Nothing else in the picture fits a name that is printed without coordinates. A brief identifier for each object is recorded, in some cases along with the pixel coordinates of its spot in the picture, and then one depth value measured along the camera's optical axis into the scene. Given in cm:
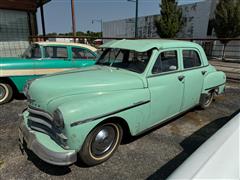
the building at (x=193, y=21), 2189
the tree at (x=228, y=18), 1680
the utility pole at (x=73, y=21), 1014
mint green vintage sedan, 228
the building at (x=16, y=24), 1003
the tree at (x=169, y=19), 2080
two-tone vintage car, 488
